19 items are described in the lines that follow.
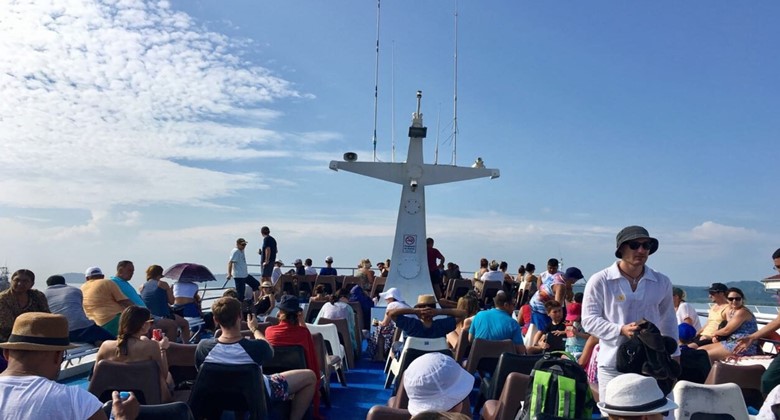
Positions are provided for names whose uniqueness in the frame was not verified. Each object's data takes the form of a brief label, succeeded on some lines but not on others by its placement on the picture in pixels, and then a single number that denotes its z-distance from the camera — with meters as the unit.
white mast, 14.56
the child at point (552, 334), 6.72
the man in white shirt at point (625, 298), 3.51
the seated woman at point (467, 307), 7.42
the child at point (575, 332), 6.46
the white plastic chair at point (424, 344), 5.70
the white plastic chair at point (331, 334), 6.94
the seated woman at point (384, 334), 8.04
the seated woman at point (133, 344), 4.15
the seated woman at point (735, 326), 6.17
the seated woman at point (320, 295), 9.67
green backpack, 2.61
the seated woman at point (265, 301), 9.57
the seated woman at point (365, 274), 14.25
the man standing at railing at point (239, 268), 12.30
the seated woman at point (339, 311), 7.94
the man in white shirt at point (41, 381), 2.48
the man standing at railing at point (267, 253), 13.42
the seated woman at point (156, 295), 8.31
